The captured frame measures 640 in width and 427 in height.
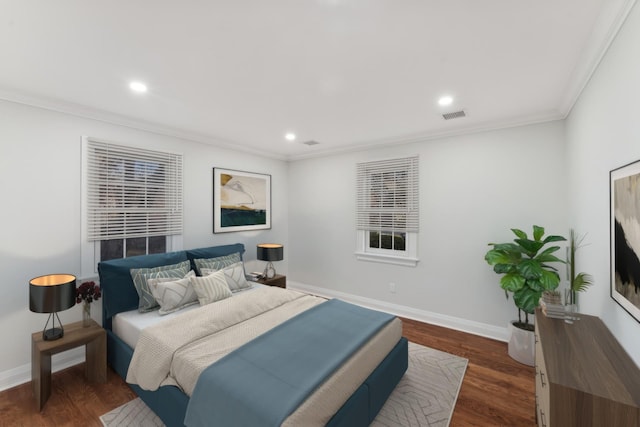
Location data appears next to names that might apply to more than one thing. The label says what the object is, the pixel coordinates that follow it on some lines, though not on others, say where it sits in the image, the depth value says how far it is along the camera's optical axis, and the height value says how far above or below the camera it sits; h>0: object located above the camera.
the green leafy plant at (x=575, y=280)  1.91 -0.48
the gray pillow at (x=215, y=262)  3.35 -0.58
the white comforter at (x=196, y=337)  1.89 -0.95
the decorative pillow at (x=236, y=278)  3.31 -0.75
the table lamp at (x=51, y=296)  2.17 -0.64
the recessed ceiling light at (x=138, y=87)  2.29 +1.10
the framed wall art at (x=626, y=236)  1.34 -0.12
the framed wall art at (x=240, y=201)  4.09 +0.25
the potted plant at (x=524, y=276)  2.59 -0.59
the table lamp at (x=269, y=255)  4.21 -0.60
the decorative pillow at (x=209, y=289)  2.86 -0.77
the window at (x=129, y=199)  2.91 +0.20
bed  1.74 -1.11
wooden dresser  1.12 -0.74
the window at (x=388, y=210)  3.91 +0.07
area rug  2.06 -1.53
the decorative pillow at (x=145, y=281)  2.74 -0.65
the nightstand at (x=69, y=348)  2.17 -1.14
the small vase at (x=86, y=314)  2.56 -0.90
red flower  2.52 -0.70
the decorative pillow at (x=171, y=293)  2.70 -0.76
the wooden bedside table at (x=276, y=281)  4.06 -0.98
